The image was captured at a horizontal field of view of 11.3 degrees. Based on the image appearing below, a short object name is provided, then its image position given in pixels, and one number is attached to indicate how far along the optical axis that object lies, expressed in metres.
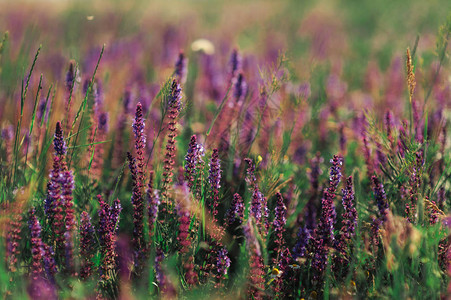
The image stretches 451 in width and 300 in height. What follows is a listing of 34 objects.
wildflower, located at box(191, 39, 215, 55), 4.18
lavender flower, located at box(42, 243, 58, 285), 2.92
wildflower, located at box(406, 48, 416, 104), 3.00
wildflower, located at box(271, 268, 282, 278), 2.96
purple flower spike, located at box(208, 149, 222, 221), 2.99
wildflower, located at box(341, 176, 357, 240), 2.95
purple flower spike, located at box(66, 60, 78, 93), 3.21
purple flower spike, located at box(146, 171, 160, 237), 2.93
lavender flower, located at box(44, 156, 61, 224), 2.91
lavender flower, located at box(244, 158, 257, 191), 2.98
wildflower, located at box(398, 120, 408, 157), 3.05
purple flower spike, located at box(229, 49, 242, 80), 3.46
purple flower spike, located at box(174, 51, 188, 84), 3.40
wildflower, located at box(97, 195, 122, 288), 2.94
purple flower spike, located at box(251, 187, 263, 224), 2.96
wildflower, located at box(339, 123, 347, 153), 3.37
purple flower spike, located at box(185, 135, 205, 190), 2.98
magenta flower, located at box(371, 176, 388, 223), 2.97
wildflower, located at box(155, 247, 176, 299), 2.90
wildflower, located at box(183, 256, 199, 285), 2.92
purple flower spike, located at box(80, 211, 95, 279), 2.94
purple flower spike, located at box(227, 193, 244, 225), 2.99
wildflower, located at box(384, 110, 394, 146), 3.12
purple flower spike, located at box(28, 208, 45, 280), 2.90
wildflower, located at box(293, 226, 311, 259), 3.03
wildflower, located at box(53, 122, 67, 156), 2.94
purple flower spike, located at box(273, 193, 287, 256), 2.97
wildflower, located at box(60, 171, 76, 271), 2.92
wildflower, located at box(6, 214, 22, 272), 2.91
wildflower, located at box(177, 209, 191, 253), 2.92
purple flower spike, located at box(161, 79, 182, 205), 3.00
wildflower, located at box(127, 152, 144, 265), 2.95
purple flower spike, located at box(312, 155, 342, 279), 2.96
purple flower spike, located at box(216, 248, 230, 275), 2.96
